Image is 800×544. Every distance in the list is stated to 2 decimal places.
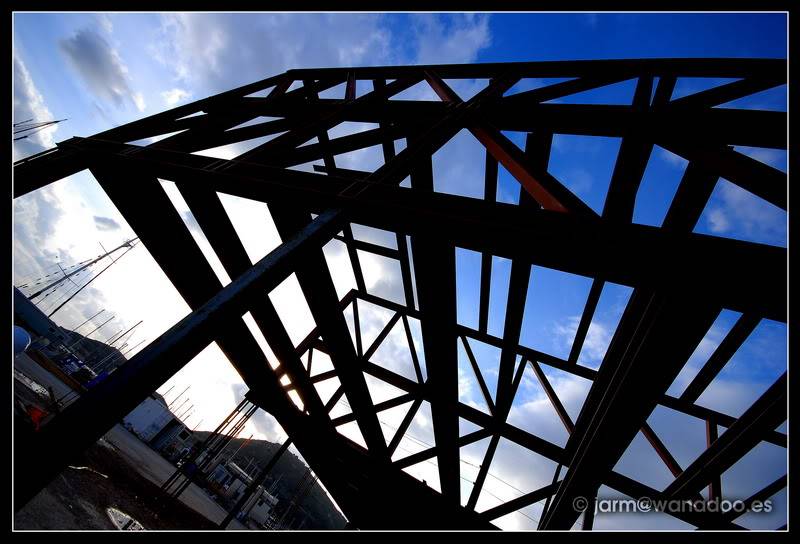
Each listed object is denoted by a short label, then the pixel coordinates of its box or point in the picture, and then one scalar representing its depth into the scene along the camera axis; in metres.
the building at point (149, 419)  35.03
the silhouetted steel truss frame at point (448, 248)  1.54
